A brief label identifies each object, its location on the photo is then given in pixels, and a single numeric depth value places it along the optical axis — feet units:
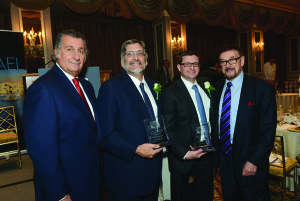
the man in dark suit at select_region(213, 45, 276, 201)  5.89
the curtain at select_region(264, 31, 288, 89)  40.16
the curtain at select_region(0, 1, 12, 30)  19.48
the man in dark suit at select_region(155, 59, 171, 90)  23.16
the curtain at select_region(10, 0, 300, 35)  14.36
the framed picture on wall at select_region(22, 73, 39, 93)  8.53
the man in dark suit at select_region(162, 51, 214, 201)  6.38
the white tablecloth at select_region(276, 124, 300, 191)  9.46
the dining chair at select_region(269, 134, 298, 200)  8.38
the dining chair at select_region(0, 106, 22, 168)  12.95
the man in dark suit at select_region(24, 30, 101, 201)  4.05
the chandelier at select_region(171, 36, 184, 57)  27.07
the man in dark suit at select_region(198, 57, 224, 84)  14.57
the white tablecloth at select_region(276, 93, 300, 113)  18.67
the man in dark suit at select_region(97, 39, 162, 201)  5.04
